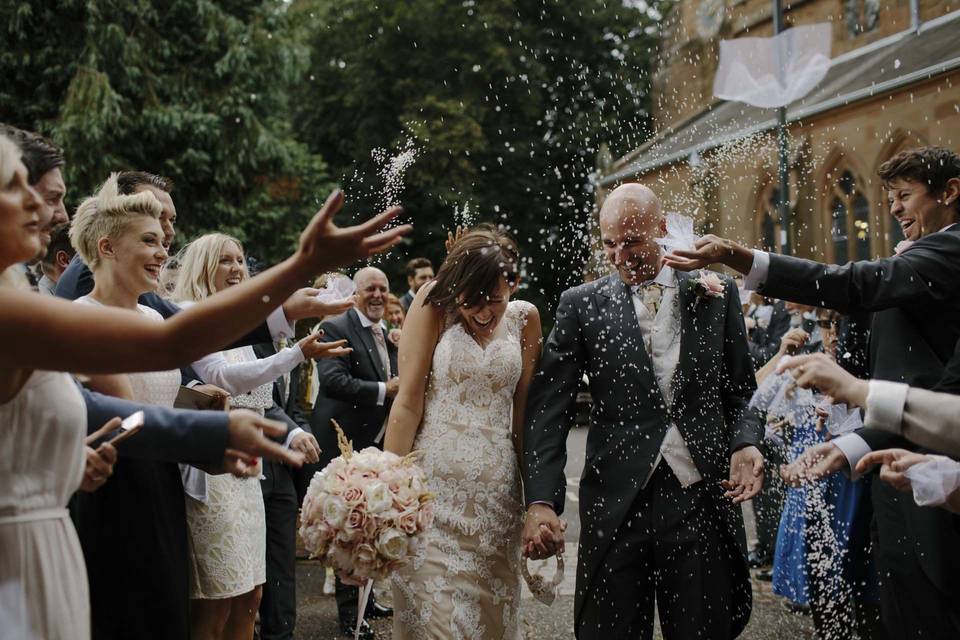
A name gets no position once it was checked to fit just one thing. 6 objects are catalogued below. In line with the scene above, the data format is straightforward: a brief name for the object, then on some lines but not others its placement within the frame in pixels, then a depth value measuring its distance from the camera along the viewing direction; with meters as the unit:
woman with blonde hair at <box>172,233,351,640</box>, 4.48
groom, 4.05
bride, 4.30
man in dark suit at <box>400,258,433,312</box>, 9.62
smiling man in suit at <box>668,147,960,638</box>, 3.71
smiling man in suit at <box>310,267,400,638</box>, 7.25
